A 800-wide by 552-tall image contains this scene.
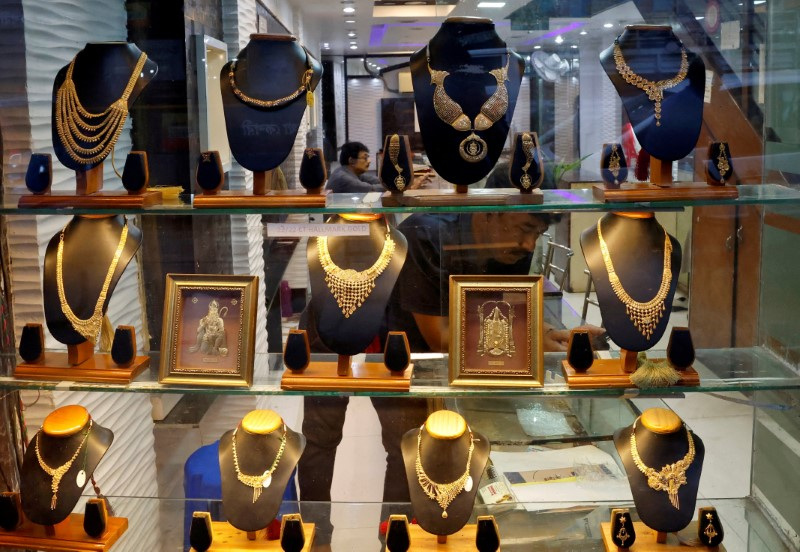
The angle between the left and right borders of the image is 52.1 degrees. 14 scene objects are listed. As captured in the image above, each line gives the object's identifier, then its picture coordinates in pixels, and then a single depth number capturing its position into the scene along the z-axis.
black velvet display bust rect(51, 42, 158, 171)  1.57
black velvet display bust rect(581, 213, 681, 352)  1.53
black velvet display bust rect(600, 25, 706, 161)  1.50
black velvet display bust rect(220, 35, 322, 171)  1.52
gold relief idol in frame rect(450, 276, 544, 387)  1.60
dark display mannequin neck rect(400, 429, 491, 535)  1.59
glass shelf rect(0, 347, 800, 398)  1.60
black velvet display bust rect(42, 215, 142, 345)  1.61
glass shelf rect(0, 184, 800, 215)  1.55
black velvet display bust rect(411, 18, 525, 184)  1.51
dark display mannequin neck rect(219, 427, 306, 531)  1.62
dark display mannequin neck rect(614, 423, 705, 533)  1.59
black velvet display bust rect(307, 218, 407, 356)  1.56
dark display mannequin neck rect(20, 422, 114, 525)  1.68
